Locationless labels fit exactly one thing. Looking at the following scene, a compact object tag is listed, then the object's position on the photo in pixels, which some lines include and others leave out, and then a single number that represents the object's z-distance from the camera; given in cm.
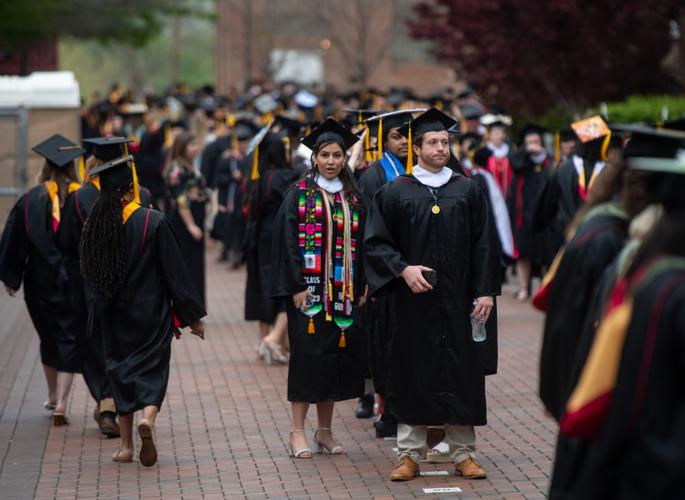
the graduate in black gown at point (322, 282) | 1673
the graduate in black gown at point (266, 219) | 2473
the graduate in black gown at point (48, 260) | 1950
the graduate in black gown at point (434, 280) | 1543
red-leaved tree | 4353
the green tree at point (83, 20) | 4432
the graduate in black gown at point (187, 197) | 2741
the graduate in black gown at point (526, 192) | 3316
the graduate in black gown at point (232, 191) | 3869
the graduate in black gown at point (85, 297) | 1816
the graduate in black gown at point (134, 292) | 1659
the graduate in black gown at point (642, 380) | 796
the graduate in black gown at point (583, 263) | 1047
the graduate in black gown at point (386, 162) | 1830
